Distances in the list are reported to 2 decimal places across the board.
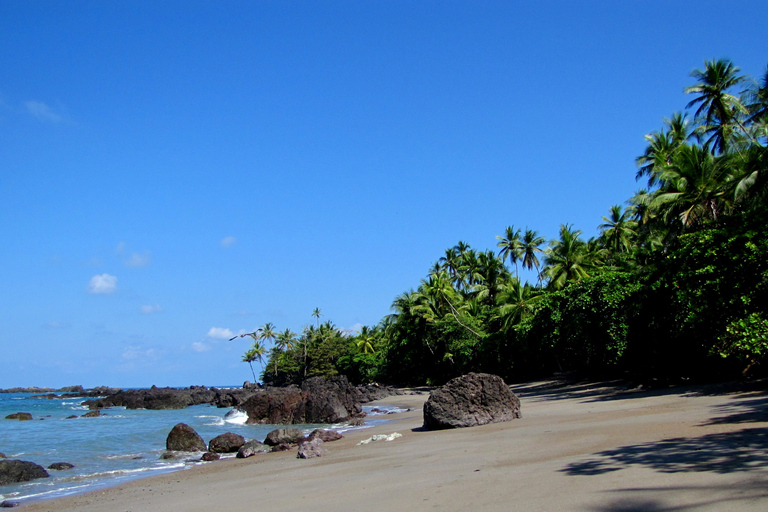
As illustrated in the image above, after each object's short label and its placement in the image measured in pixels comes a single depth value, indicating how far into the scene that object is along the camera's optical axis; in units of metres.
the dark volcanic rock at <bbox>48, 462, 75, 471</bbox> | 12.82
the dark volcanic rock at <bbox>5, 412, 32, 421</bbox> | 37.84
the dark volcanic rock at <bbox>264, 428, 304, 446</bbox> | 14.88
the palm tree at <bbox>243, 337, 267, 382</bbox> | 80.56
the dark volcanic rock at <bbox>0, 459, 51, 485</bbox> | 10.95
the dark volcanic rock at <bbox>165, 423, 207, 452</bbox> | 15.09
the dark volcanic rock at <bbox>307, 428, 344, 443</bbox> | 14.51
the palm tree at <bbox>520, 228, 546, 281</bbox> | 53.09
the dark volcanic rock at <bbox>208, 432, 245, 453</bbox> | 14.64
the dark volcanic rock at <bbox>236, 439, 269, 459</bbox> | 13.18
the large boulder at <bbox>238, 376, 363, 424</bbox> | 23.14
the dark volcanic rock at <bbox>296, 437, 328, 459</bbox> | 11.22
